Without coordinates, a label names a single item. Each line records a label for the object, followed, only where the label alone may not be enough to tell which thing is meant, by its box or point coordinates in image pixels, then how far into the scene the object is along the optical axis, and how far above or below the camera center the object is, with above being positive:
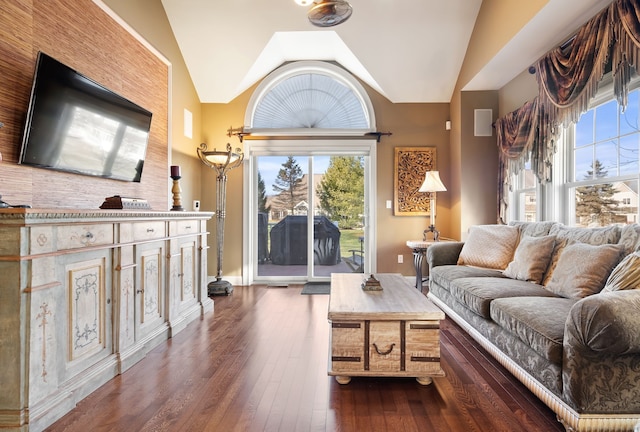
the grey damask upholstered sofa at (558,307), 1.51 -0.51
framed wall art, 5.02 +0.60
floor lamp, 4.48 +0.38
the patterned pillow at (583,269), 2.12 -0.33
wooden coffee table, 2.06 -0.74
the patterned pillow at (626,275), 1.72 -0.29
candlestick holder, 3.40 +0.22
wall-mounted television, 2.18 +0.65
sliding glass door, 5.22 +0.02
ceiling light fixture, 2.53 +1.50
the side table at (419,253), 4.29 -0.44
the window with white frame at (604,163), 2.64 +0.44
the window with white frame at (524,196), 3.93 +0.24
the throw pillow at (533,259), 2.75 -0.34
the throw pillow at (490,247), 3.36 -0.29
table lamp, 4.50 +0.38
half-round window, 5.11 +1.63
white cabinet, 1.60 -0.48
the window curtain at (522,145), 3.38 +0.76
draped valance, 2.33 +1.06
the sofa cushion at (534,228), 3.06 -0.10
